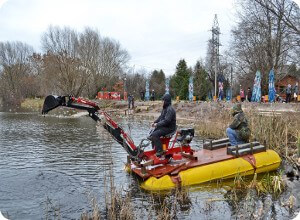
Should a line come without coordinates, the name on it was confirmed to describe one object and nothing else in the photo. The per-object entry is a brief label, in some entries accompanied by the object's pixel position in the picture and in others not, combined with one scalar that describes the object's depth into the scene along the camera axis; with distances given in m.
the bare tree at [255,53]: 28.07
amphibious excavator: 7.47
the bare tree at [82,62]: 41.81
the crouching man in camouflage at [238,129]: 9.12
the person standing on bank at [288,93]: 26.78
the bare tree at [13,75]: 54.53
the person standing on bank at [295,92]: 28.58
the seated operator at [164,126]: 8.07
